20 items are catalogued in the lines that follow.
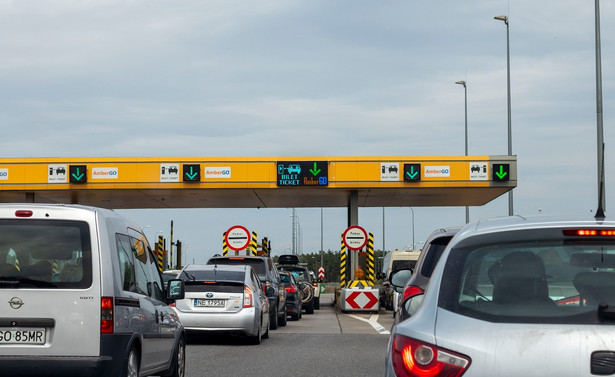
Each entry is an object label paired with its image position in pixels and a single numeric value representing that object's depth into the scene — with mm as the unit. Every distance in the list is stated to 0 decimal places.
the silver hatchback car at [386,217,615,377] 4250
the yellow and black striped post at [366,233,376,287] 36844
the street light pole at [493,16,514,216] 39441
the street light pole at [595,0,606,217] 27625
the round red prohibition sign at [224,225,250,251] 31703
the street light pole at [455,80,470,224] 52894
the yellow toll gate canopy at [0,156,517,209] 35719
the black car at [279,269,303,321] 27703
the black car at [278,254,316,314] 33469
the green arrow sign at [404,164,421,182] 35750
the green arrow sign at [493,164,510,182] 35500
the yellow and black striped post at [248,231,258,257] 38156
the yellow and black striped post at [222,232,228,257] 34869
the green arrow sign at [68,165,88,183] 35812
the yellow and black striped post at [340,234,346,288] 35600
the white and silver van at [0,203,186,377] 8047
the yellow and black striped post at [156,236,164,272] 39466
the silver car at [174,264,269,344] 17188
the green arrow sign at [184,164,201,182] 35812
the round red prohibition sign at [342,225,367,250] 33438
